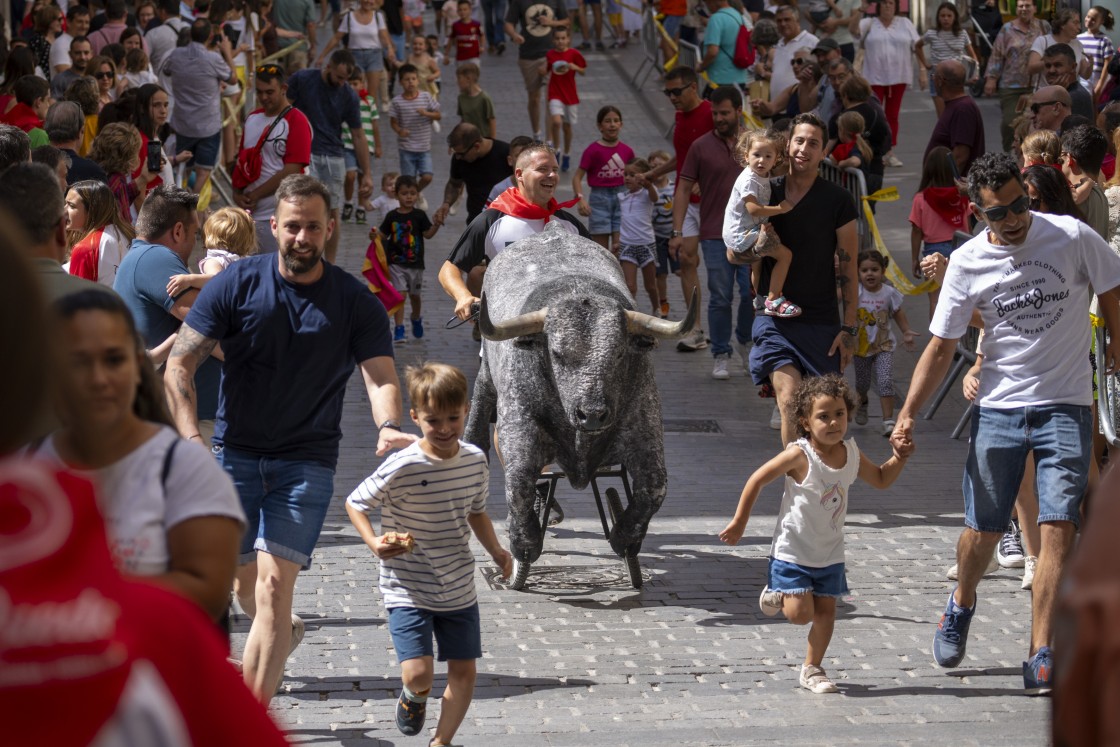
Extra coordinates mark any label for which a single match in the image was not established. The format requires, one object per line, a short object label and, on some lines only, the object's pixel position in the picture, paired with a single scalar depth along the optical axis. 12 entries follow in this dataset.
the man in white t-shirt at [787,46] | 39.28
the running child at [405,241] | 28.42
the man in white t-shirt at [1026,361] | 13.43
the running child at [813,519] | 13.57
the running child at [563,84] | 41.16
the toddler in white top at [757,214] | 17.73
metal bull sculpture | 15.46
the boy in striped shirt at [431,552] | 11.70
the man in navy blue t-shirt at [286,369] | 11.87
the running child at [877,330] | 23.62
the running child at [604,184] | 28.93
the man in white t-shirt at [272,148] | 25.87
